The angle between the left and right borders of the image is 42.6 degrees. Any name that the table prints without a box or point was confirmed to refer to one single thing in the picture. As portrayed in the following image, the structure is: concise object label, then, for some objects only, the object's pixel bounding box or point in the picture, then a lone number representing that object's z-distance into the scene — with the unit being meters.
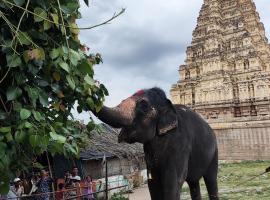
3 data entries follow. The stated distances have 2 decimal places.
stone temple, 26.31
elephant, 3.63
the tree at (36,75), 1.83
